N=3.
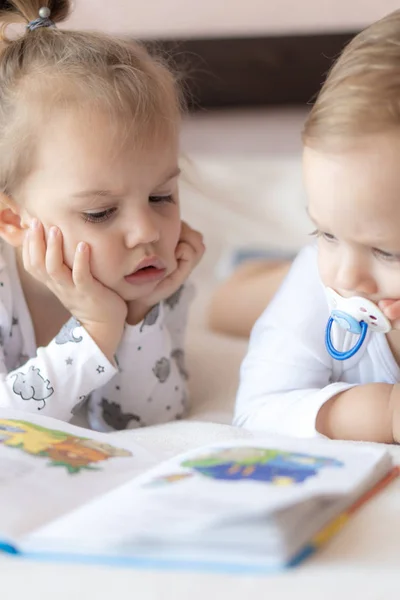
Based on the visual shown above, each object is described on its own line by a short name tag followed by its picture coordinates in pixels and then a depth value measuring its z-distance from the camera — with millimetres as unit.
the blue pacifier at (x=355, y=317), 921
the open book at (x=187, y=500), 778
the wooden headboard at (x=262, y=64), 1508
